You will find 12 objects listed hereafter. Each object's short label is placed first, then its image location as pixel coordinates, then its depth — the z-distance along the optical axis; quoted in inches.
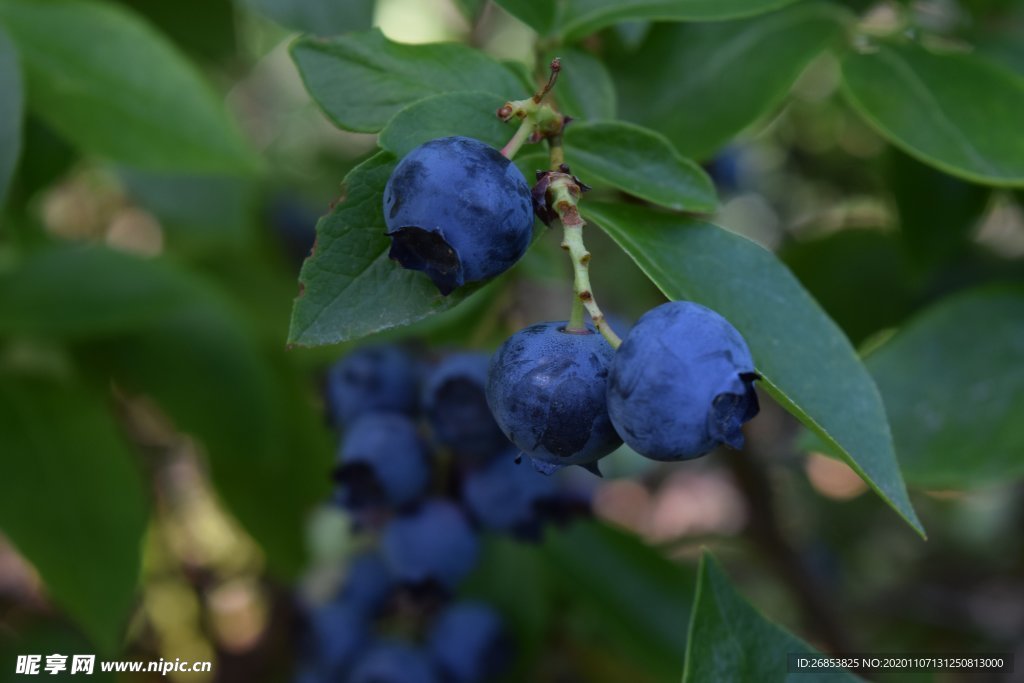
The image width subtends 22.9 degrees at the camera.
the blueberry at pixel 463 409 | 10.1
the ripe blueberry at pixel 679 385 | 8.3
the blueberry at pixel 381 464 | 10.4
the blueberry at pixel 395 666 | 11.2
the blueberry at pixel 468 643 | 11.2
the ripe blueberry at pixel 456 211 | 8.5
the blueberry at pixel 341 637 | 11.7
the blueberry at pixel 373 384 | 10.8
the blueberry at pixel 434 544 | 10.7
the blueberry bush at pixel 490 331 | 8.7
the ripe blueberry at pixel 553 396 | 8.5
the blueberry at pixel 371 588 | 11.7
